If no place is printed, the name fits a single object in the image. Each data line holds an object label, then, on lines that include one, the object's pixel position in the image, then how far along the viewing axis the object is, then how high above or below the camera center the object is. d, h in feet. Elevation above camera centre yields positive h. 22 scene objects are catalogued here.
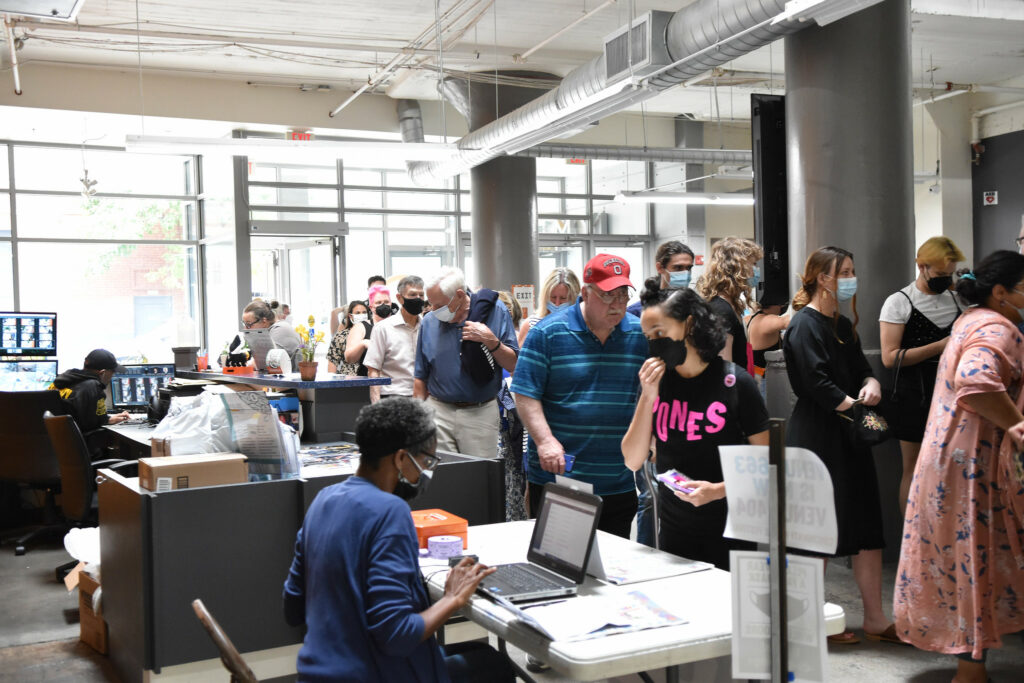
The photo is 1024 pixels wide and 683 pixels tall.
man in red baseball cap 10.61 -0.50
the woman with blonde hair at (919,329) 15.08 +0.09
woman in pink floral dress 10.34 -1.94
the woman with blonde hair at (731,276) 14.03 +0.97
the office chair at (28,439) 20.74 -1.85
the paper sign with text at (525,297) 34.22 +1.81
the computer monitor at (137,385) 23.30 -0.79
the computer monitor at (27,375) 24.14 -0.47
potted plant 17.48 -0.26
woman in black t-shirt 8.62 -0.64
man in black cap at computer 20.18 -0.81
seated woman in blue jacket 6.50 -1.78
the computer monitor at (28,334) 24.41 +0.61
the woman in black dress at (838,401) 12.42 -0.87
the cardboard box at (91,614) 13.61 -3.92
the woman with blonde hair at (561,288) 16.90 +1.02
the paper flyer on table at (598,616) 6.42 -1.99
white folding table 6.04 -2.02
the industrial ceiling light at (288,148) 25.08 +5.89
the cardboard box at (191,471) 10.93 -1.42
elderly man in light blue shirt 15.15 -0.30
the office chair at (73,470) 17.62 -2.20
